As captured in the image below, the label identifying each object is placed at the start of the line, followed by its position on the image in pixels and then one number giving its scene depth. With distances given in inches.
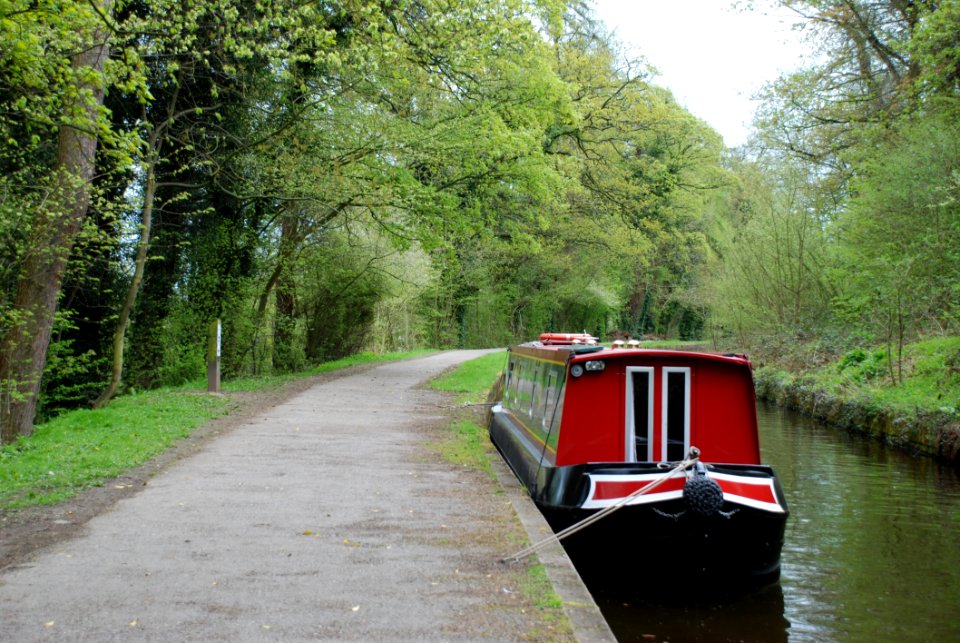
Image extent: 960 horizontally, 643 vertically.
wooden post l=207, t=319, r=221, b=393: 521.7
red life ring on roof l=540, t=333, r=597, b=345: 410.0
